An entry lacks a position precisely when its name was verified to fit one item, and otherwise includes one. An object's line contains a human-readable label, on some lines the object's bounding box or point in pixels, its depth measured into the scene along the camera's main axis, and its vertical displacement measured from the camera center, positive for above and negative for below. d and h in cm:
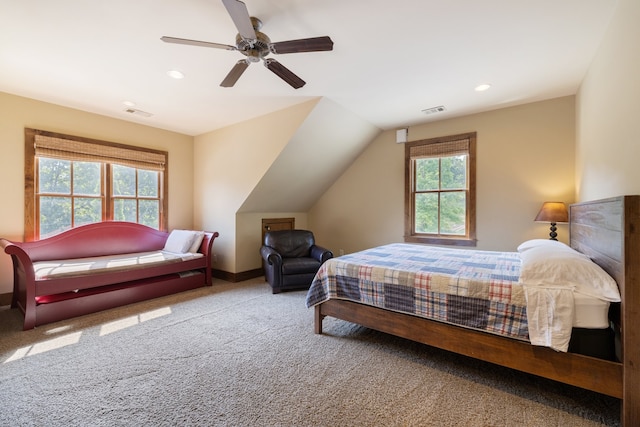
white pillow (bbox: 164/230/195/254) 420 -45
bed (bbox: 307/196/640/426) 137 -80
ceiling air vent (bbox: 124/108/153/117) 382 +150
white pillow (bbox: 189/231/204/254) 419 -44
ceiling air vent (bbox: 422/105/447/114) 371 +150
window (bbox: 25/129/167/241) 348 +46
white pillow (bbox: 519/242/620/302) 151 -38
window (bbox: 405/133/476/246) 402 +38
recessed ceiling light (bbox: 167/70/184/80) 275 +148
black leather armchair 384 -72
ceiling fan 167 +124
